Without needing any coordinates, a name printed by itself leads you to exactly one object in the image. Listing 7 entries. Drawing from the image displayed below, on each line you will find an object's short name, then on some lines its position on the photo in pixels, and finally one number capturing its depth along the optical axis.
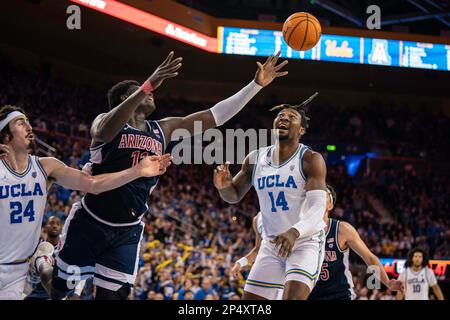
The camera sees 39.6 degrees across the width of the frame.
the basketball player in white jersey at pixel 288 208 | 5.04
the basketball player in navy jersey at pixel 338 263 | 6.16
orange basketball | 7.57
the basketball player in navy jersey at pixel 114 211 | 4.79
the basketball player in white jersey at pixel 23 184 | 4.42
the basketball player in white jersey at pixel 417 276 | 9.76
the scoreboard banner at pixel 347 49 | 18.25
